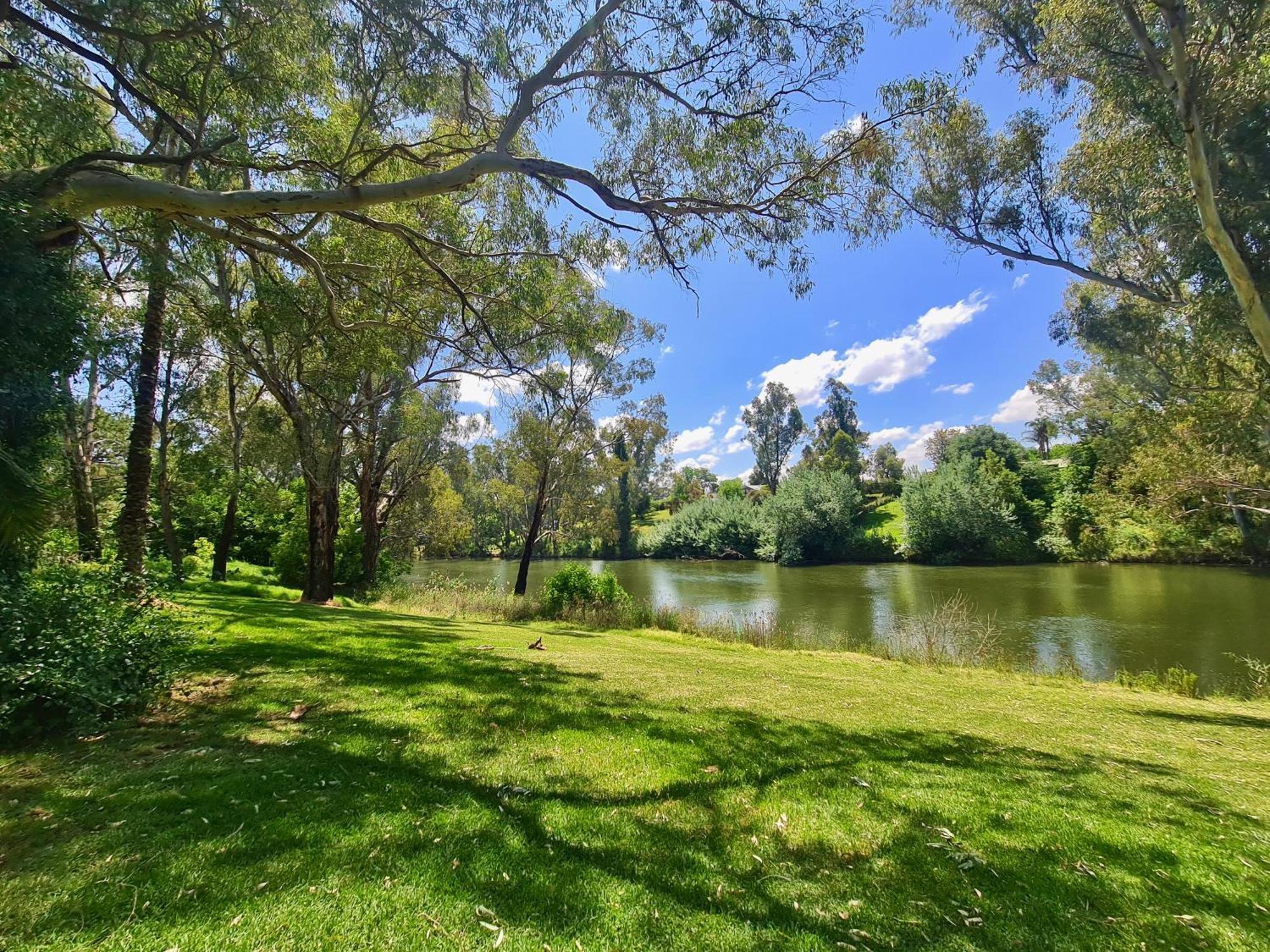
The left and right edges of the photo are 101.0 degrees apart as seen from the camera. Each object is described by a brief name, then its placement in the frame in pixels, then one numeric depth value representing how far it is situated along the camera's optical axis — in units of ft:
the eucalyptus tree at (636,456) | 68.69
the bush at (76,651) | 10.40
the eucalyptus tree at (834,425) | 201.16
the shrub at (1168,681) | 28.81
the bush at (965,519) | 113.29
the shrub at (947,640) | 35.04
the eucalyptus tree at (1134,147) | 19.44
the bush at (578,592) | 46.85
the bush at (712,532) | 152.87
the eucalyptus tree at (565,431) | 58.95
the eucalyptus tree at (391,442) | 46.01
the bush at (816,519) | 133.18
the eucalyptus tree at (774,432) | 198.39
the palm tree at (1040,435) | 168.14
